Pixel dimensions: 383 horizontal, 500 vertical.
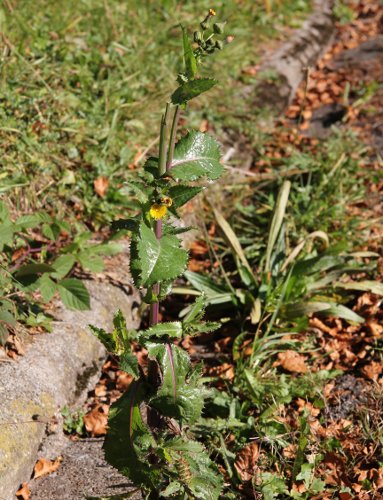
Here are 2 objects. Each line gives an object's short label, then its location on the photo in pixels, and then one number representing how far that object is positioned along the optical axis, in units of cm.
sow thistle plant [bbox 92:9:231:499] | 171
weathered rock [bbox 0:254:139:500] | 212
